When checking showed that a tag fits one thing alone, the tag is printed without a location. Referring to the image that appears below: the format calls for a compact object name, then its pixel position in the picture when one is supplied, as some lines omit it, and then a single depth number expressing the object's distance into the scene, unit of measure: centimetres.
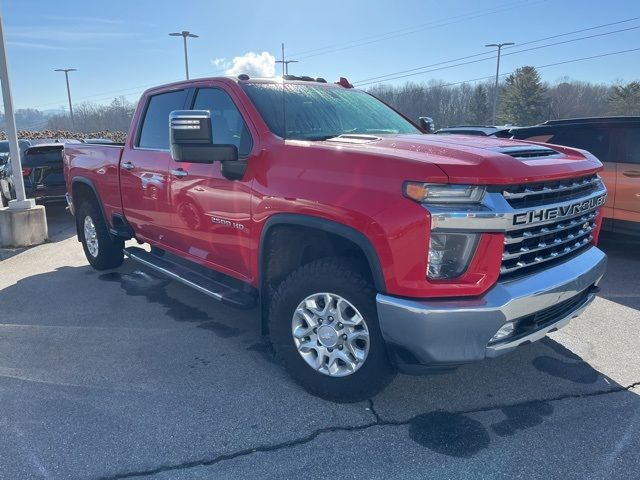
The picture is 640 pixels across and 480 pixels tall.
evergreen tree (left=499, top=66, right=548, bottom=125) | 5778
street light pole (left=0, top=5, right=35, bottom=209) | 764
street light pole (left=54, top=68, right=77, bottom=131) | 6085
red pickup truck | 257
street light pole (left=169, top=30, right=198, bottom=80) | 3464
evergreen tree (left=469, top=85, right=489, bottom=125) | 6275
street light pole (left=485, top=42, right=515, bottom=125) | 3678
